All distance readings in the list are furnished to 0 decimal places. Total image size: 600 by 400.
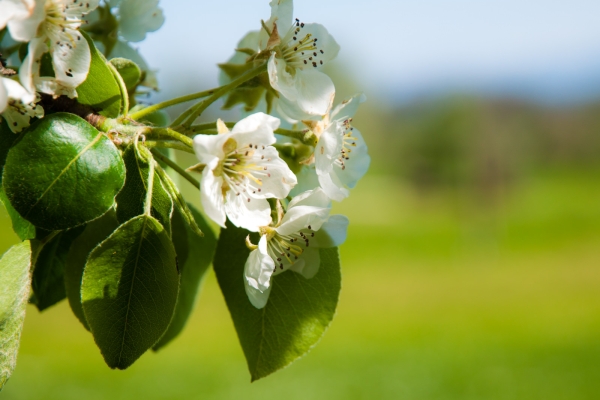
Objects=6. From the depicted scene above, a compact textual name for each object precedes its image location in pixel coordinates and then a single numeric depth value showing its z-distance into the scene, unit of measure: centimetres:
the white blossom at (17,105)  42
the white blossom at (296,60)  47
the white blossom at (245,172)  44
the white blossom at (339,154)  47
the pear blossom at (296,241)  46
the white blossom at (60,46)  43
